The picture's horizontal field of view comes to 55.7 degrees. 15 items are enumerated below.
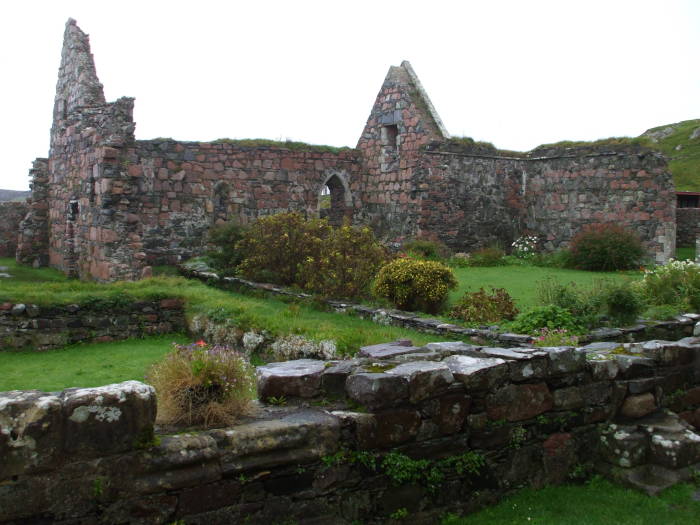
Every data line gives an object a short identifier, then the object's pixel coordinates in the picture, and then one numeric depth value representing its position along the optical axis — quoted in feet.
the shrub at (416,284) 35.70
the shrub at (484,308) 32.65
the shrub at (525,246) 67.21
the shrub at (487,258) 61.82
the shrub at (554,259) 60.54
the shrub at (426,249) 60.34
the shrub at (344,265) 39.45
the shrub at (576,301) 30.77
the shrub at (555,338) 26.40
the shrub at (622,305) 31.01
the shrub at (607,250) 57.98
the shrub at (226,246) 50.47
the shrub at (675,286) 34.63
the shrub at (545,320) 29.63
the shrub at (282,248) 45.44
